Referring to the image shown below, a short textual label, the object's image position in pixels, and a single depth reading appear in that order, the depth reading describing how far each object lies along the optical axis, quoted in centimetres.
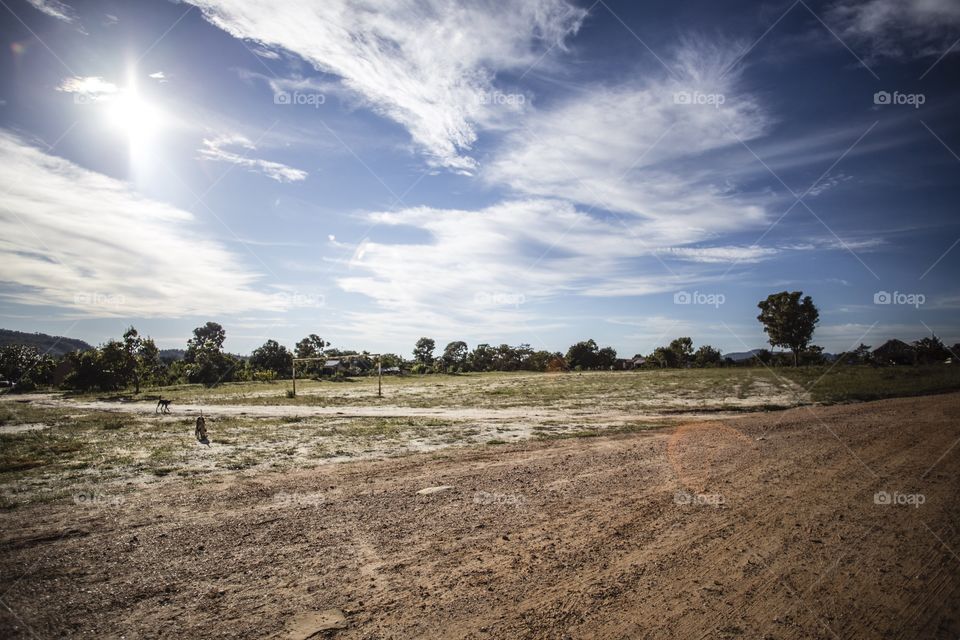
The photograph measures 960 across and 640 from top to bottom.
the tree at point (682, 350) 9712
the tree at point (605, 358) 11156
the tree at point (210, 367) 7300
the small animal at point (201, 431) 1691
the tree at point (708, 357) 9044
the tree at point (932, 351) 6182
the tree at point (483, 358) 11750
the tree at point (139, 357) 5197
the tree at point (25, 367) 6856
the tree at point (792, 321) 6731
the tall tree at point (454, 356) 11258
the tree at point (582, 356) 11031
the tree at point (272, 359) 9475
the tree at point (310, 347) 11285
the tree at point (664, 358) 9888
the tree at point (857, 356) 6731
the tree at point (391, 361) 11619
